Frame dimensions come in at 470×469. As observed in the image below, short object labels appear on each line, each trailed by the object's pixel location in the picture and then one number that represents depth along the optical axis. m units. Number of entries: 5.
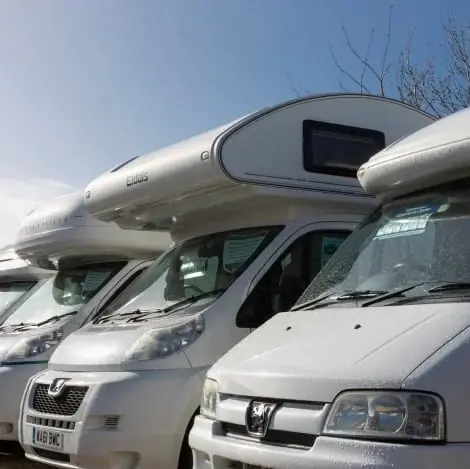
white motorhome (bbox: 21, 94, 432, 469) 5.38
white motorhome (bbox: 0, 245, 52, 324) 10.25
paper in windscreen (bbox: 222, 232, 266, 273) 6.12
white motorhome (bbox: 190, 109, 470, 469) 3.21
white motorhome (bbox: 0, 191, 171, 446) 7.50
